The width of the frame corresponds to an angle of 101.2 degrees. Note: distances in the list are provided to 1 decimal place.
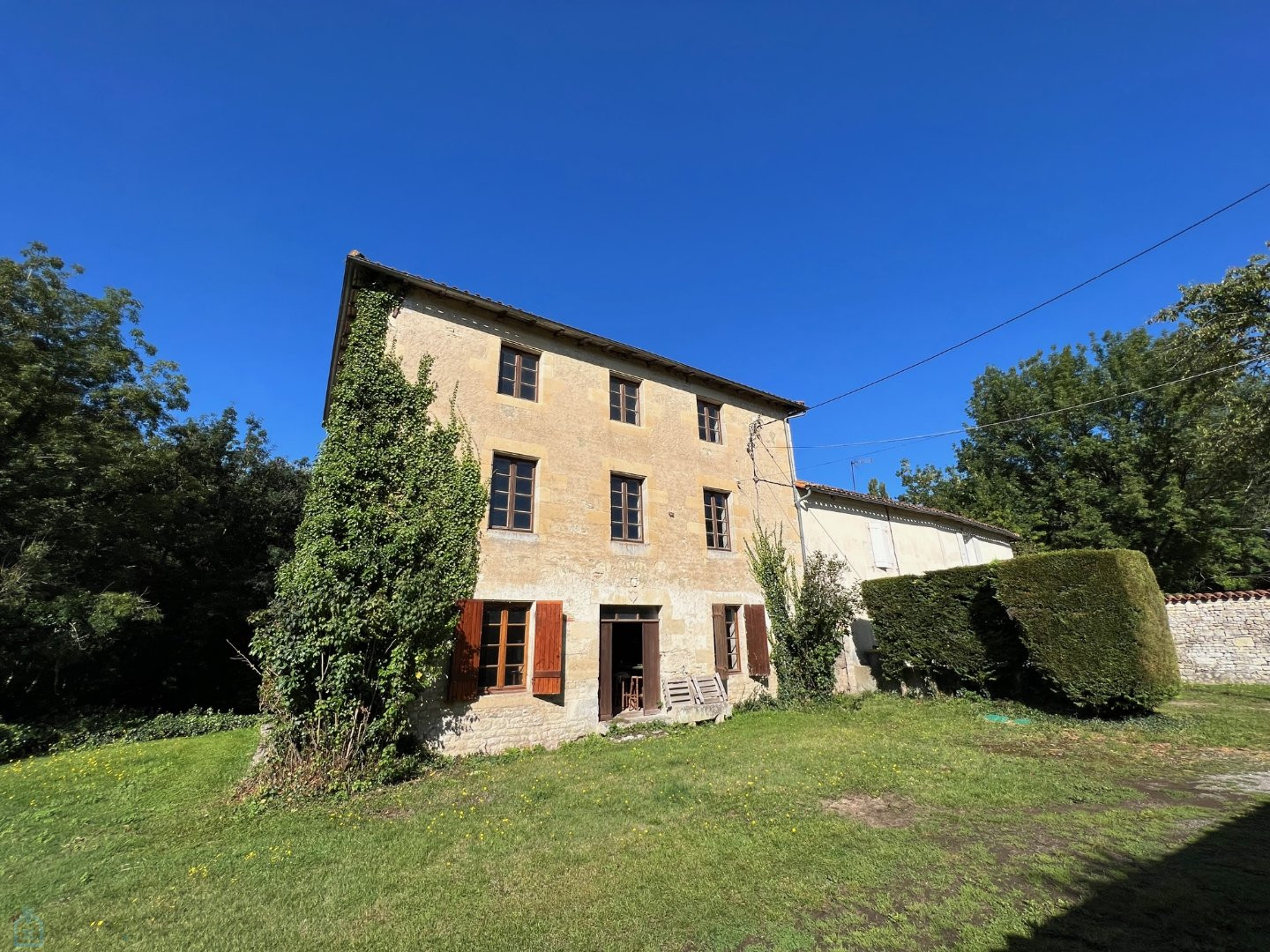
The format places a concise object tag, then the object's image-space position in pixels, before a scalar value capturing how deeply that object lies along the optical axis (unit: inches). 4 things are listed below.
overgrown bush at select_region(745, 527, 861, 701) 516.7
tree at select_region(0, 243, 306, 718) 472.7
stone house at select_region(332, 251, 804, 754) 386.3
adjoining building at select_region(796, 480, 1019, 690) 583.2
